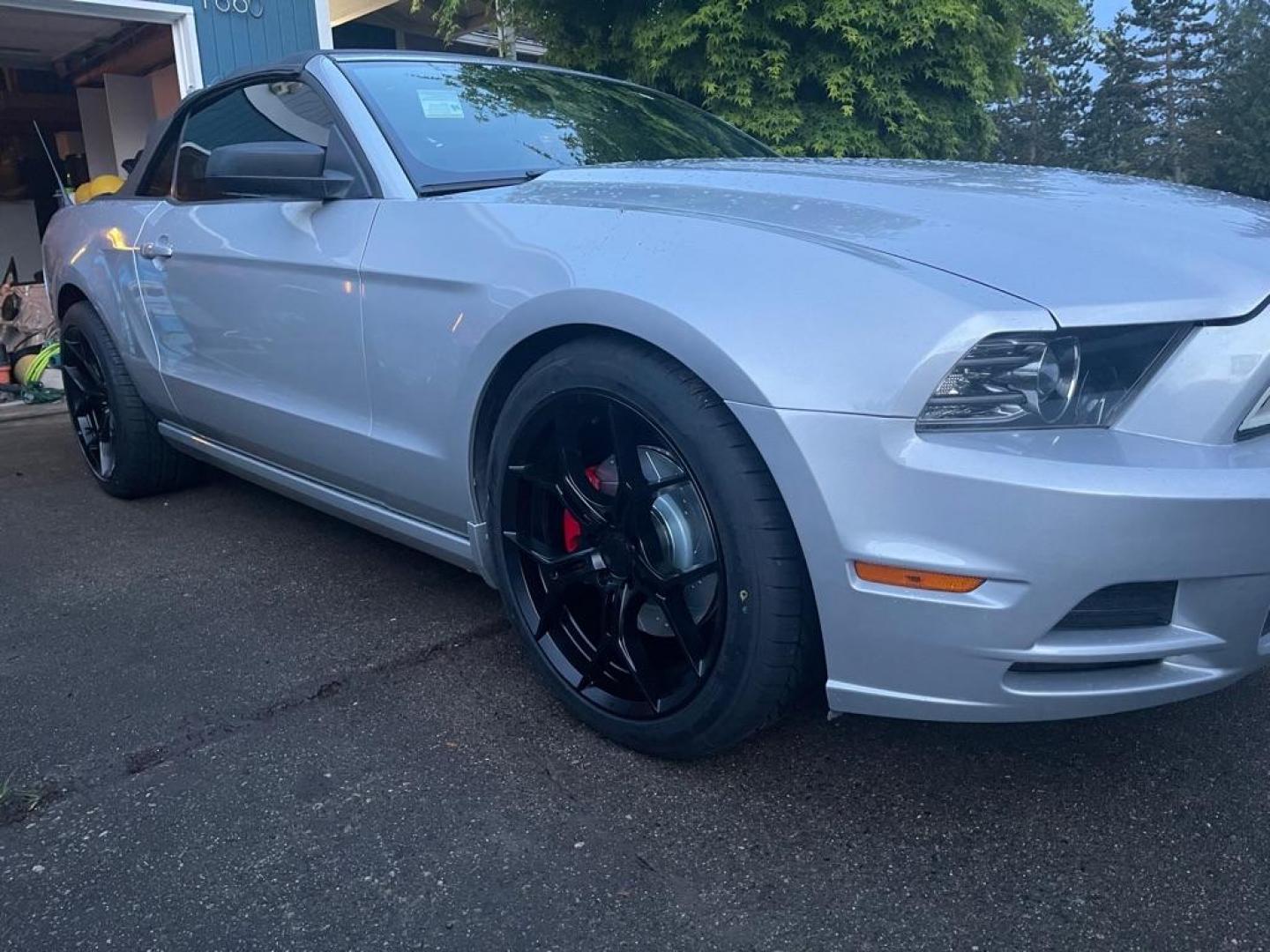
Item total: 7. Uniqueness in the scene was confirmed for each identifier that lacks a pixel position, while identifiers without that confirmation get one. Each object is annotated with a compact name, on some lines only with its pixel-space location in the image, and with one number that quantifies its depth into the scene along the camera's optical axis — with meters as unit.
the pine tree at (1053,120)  34.47
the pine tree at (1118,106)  36.03
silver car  1.79
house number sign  7.93
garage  7.87
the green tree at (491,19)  7.76
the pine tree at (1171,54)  36.31
